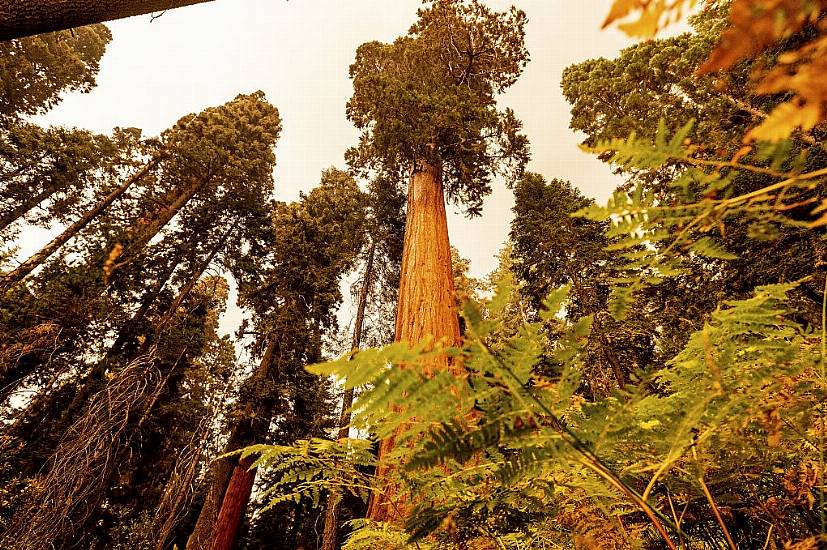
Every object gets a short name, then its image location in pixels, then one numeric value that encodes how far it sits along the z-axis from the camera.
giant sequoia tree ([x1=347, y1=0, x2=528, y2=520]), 5.62
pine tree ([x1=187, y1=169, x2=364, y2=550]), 9.41
